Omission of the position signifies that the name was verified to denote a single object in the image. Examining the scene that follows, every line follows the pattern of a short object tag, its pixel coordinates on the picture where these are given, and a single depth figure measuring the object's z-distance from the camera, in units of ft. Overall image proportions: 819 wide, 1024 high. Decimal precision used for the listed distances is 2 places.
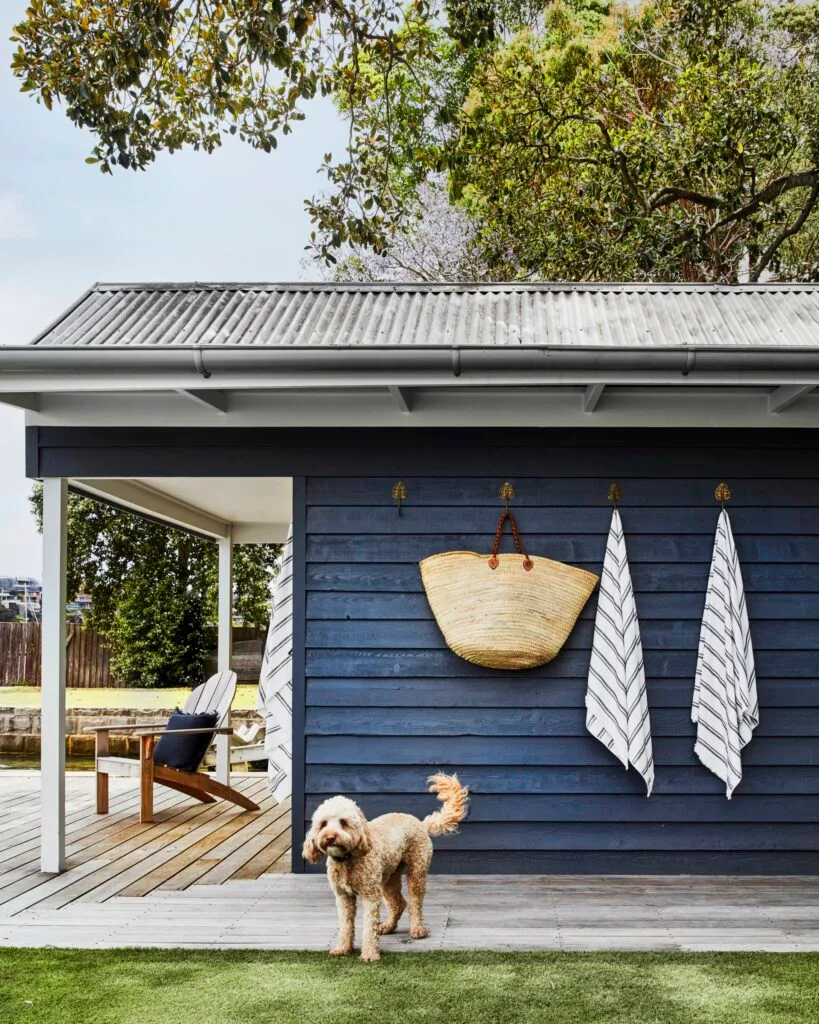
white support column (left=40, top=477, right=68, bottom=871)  17.67
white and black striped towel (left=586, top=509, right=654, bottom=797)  17.12
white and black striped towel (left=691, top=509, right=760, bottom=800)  17.12
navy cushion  23.08
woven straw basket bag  17.21
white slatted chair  22.47
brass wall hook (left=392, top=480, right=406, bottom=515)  17.90
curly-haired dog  12.67
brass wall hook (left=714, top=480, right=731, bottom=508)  17.78
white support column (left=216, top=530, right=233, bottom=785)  26.25
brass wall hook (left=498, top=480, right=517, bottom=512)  17.87
